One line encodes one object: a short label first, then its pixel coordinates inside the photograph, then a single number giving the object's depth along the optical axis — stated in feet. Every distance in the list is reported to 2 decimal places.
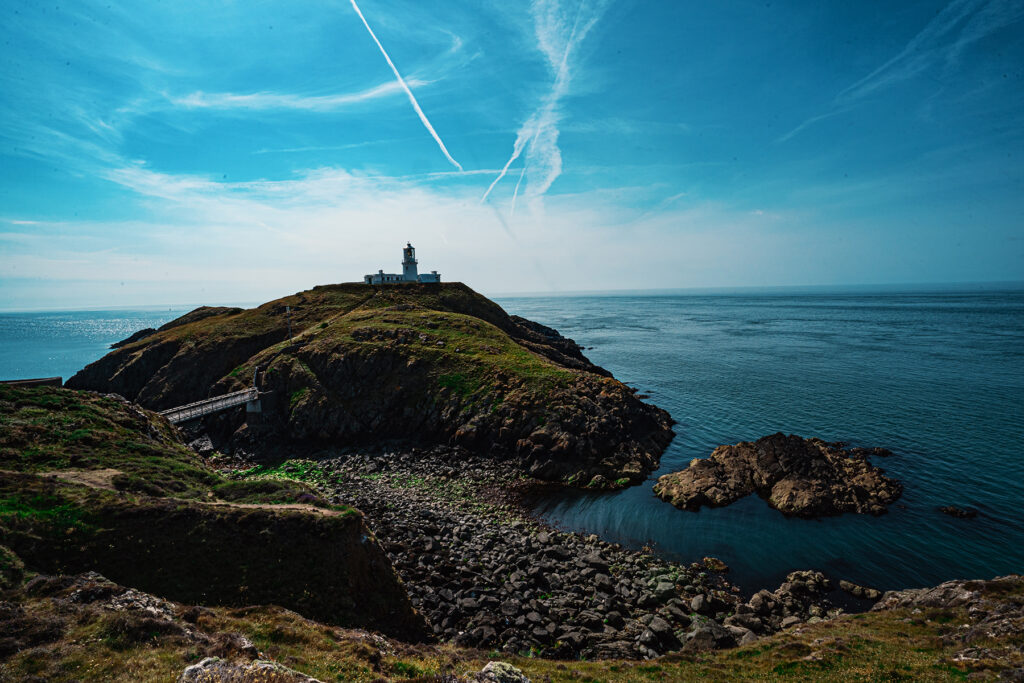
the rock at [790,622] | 70.74
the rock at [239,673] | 33.35
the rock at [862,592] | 77.25
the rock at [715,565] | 86.99
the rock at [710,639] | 63.93
